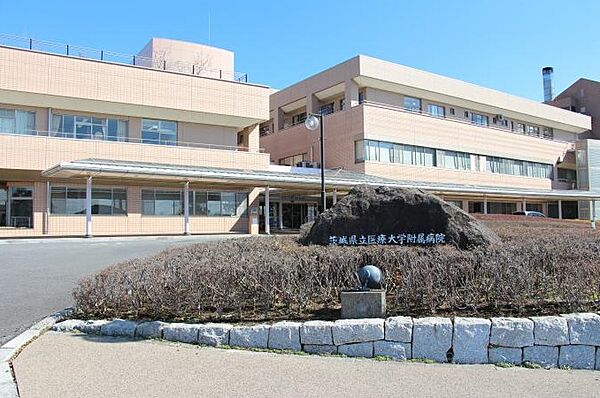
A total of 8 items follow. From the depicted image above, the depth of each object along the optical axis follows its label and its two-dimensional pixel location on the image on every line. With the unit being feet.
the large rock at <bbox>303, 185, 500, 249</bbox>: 26.81
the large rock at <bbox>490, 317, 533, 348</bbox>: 16.96
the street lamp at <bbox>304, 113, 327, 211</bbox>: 60.34
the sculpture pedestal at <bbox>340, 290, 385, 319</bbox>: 18.61
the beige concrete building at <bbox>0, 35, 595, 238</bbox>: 83.51
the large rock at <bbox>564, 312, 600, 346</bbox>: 17.07
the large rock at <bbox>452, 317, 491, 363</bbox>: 16.88
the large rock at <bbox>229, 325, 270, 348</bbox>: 17.98
